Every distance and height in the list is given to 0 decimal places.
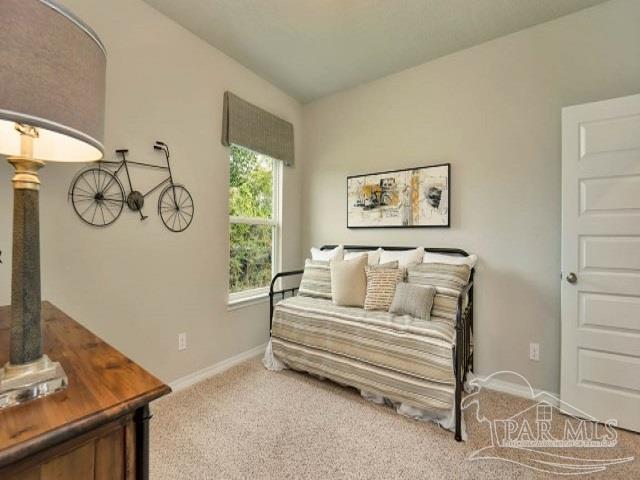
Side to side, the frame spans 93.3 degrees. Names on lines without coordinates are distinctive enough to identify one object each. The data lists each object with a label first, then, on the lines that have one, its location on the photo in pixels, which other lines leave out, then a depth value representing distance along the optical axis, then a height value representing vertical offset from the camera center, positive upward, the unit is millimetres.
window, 2797 +149
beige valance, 2572 +1015
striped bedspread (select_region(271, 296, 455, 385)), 1787 -664
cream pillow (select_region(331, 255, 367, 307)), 2408 -366
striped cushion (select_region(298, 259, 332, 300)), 2666 -386
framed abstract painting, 2588 +366
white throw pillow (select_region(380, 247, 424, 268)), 2502 -161
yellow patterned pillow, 2289 -380
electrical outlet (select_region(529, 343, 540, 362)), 2200 -832
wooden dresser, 528 -353
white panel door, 1791 -134
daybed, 1754 -756
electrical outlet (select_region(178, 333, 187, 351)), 2285 -793
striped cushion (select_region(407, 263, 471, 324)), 2105 -320
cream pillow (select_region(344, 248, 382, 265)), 2671 -167
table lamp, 541 +249
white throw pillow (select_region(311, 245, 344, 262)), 2889 -162
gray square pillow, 2096 -448
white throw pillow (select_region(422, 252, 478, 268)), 2332 -168
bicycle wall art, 1796 +272
